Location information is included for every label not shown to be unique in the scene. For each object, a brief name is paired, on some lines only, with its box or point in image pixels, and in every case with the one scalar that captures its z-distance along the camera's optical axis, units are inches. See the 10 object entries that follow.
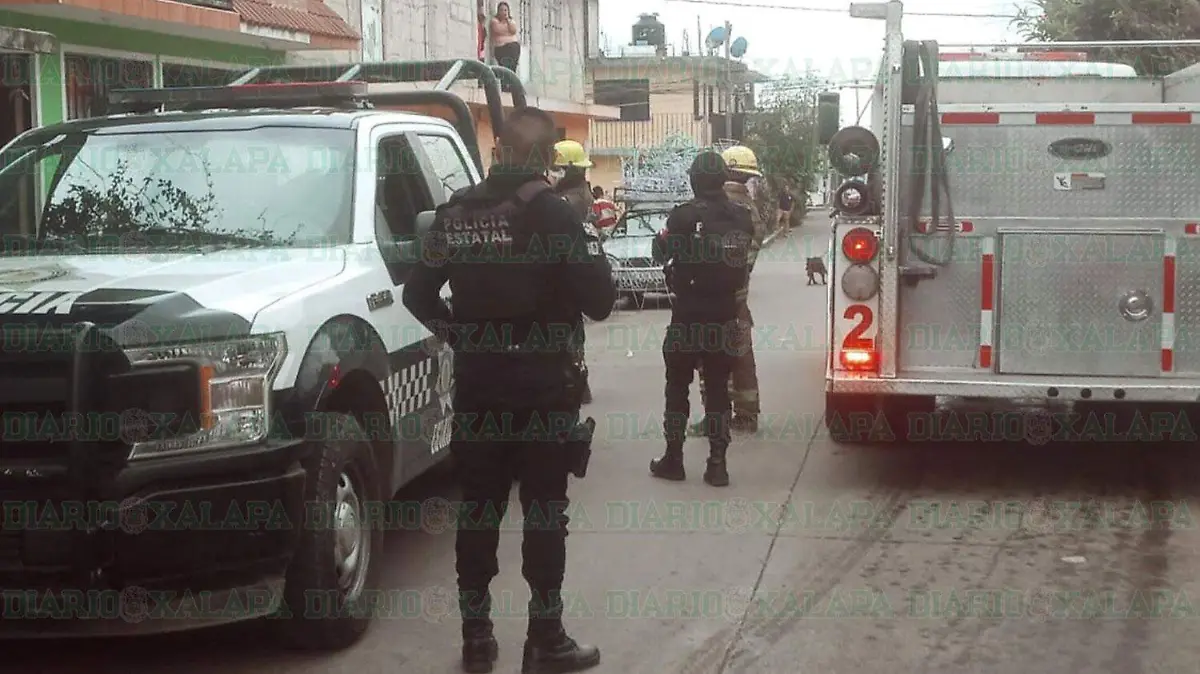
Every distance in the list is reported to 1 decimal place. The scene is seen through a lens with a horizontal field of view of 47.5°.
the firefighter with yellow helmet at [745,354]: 354.9
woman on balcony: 841.5
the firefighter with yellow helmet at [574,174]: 367.6
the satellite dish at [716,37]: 2089.1
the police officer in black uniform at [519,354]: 183.0
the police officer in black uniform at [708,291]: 303.7
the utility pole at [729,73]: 1947.6
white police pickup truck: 164.7
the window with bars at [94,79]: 528.4
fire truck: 280.1
